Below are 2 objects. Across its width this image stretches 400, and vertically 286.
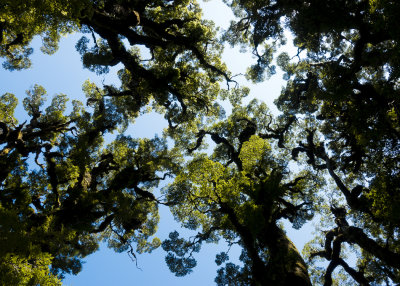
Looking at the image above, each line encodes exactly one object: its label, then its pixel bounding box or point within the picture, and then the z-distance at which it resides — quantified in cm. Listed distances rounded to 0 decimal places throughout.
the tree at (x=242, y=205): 1002
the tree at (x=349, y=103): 989
